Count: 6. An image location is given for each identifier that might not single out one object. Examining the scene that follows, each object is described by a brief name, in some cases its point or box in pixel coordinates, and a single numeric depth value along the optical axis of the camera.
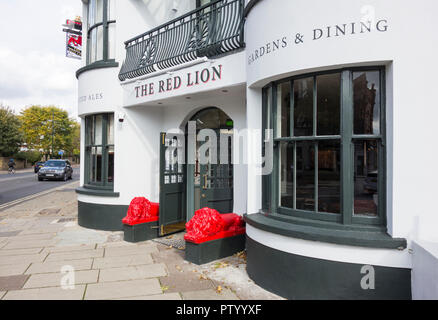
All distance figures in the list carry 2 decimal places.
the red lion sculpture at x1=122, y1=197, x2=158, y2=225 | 6.85
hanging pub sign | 10.43
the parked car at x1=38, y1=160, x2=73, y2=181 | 25.88
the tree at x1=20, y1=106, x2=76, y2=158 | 55.41
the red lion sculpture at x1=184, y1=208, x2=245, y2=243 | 5.37
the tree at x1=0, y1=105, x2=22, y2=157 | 41.69
